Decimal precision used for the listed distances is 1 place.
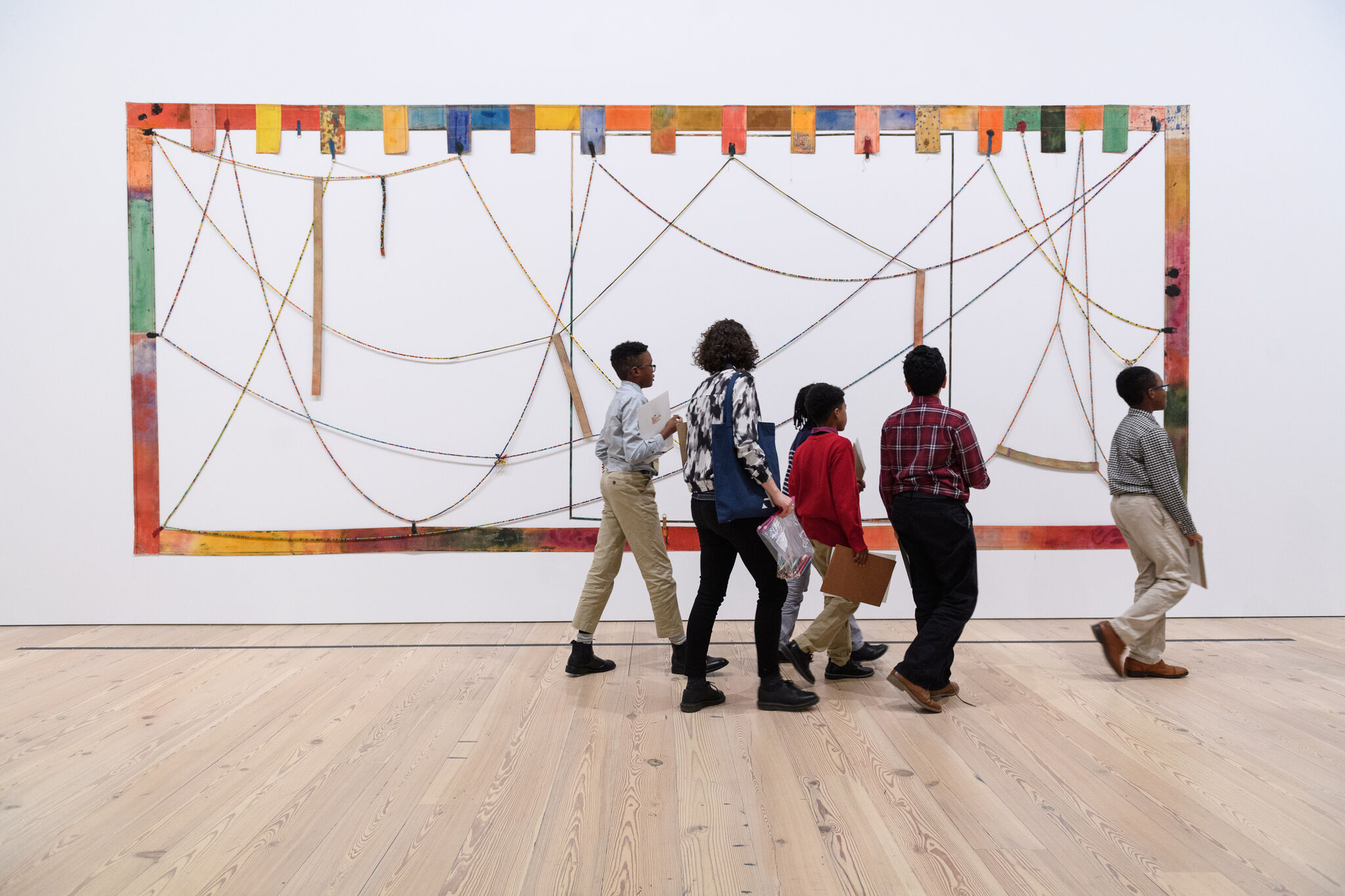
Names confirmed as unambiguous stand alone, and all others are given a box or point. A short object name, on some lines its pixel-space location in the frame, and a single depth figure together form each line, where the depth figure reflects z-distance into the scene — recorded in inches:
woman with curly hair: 102.7
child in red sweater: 109.8
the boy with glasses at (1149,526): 120.1
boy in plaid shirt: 106.6
